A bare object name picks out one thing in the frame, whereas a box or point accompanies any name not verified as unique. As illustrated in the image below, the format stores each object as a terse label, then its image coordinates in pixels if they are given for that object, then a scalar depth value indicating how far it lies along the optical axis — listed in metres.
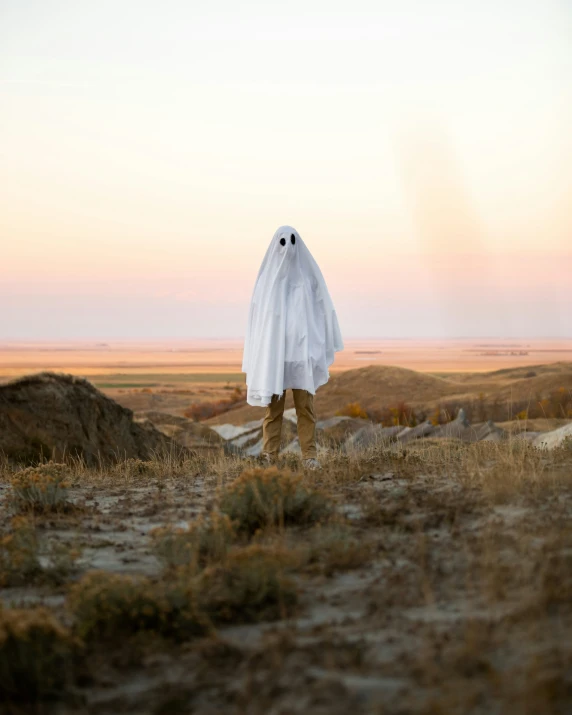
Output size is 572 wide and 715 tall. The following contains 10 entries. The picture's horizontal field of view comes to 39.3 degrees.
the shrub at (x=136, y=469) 8.57
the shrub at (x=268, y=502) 5.09
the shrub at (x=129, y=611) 3.54
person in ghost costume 8.69
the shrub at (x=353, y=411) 23.38
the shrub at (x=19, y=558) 4.41
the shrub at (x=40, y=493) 6.25
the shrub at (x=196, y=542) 4.36
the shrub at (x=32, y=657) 3.12
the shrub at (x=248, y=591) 3.70
